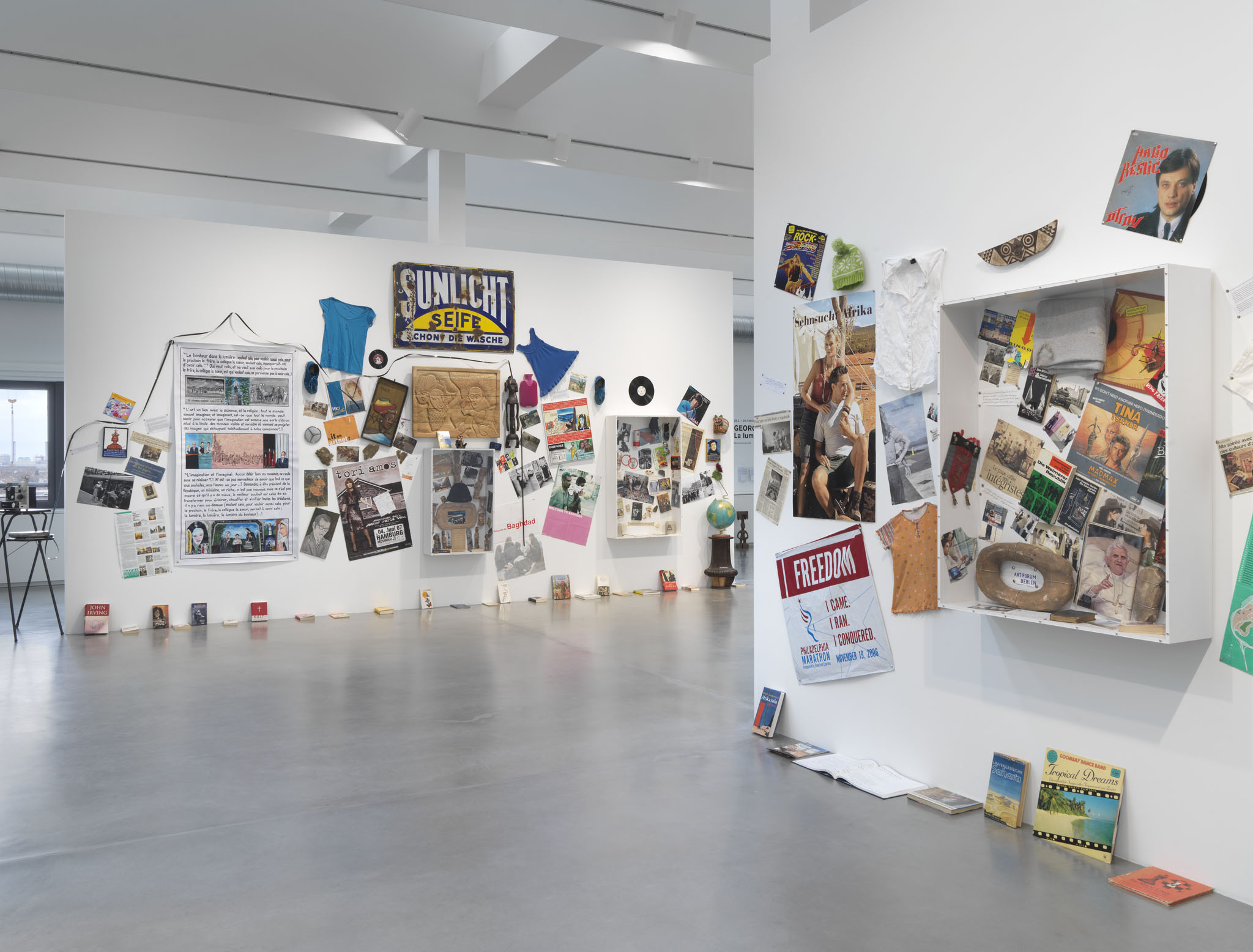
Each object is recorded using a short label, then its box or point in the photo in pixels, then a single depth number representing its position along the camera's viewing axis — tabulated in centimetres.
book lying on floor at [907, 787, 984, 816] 362
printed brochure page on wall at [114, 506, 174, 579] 761
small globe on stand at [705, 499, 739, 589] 984
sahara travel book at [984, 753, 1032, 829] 346
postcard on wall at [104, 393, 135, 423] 760
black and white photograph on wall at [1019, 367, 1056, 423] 343
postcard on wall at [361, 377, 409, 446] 839
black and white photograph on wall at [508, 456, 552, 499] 896
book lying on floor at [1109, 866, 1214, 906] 289
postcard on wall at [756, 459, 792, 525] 466
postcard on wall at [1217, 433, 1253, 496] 289
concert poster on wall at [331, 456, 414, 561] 831
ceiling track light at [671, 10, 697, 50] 671
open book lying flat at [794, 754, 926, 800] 386
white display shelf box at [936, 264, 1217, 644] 289
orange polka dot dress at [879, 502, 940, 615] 391
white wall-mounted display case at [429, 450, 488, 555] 852
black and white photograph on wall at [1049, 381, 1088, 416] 332
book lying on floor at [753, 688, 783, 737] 460
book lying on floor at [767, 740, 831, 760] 431
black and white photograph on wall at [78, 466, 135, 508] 752
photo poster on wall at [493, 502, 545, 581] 893
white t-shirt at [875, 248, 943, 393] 387
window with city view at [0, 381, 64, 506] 1217
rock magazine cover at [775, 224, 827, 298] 446
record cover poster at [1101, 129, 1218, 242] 301
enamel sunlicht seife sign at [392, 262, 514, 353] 854
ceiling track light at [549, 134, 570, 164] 880
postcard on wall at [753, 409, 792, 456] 464
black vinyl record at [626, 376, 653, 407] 955
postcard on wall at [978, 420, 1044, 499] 350
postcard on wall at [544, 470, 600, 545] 917
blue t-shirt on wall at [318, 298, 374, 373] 827
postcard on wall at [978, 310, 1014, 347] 358
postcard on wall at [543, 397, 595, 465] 911
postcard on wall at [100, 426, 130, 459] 757
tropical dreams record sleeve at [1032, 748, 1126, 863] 321
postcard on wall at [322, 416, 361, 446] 825
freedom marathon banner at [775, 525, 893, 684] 420
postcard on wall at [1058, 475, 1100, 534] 329
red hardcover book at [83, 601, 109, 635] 746
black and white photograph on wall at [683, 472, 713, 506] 993
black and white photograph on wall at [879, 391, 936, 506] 392
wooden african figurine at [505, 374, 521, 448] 888
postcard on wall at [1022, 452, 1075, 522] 339
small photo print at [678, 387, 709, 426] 990
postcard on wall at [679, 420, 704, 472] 988
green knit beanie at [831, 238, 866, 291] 421
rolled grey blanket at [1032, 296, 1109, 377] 323
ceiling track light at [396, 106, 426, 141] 810
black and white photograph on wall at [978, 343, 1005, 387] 362
